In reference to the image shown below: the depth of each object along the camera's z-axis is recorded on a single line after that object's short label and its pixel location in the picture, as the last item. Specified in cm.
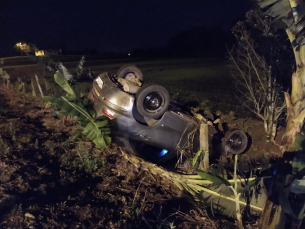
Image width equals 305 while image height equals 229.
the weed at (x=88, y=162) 427
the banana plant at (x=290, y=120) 308
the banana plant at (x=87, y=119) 446
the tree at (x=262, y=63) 561
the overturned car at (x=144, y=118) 459
